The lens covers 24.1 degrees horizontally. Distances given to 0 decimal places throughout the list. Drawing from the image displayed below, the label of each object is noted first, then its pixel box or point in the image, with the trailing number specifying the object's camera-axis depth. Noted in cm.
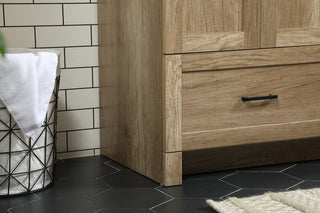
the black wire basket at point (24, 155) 205
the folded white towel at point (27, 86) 199
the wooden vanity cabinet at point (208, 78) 213
